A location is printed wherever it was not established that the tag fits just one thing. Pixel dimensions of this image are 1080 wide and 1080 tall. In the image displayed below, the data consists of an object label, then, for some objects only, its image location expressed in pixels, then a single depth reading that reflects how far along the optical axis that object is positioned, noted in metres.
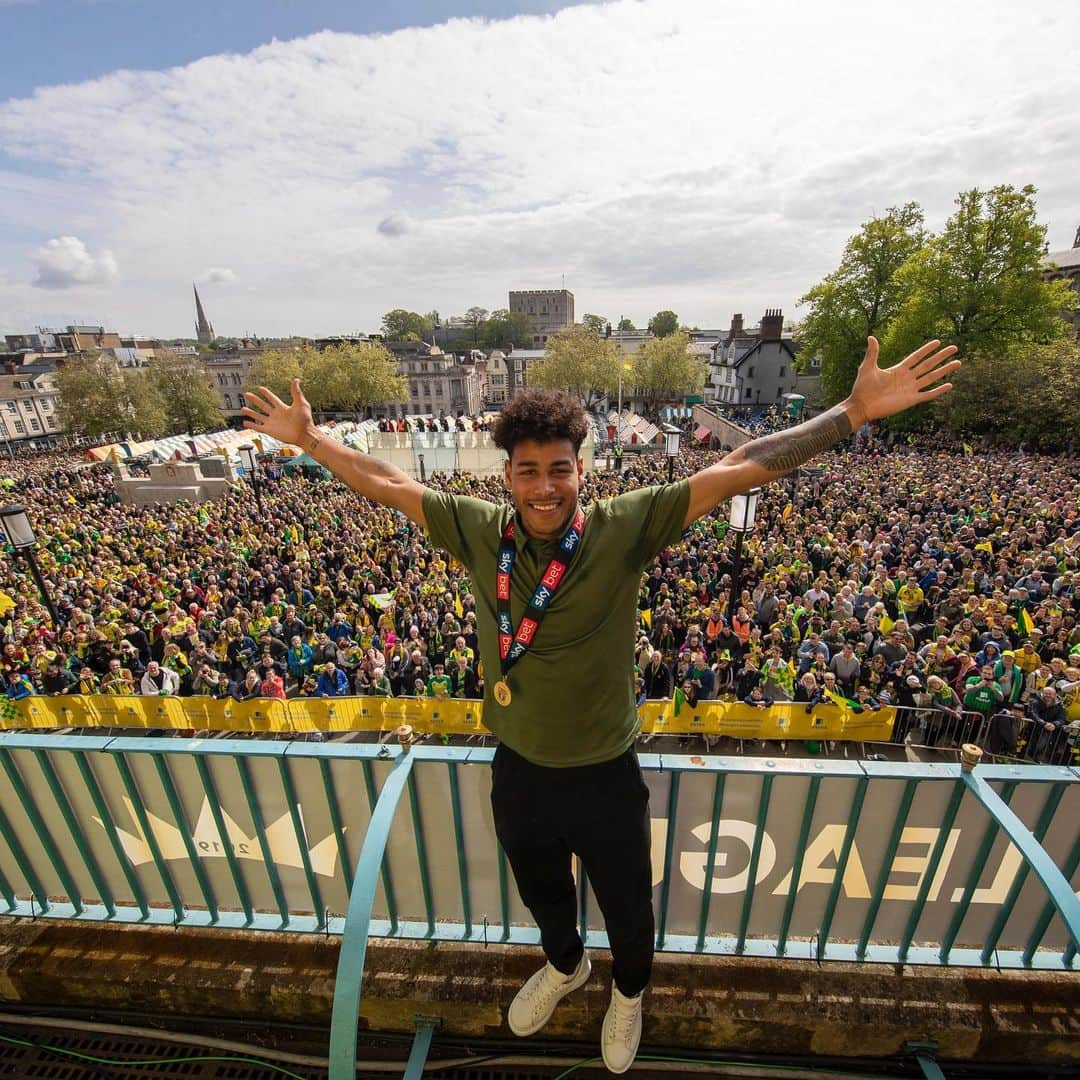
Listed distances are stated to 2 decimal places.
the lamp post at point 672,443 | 18.34
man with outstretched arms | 2.02
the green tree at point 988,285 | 27.75
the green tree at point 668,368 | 59.84
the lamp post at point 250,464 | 20.71
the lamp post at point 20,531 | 10.62
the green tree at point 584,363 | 58.53
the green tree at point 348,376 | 59.34
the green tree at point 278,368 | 59.28
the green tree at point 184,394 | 58.19
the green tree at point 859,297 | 34.31
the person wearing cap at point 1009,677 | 7.98
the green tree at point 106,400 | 51.12
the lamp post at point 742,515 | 9.61
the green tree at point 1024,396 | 25.12
